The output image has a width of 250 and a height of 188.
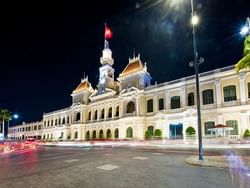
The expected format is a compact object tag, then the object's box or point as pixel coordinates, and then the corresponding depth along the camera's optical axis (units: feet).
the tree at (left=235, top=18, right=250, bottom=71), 43.52
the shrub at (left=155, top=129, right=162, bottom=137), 124.47
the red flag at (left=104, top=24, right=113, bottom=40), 191.74
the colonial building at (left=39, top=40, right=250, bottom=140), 101.91
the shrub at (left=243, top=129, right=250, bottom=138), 88.00
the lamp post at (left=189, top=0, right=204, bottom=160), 44.94
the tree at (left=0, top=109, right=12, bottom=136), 242.06
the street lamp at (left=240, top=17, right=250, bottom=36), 44.98
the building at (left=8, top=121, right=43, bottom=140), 291.07
